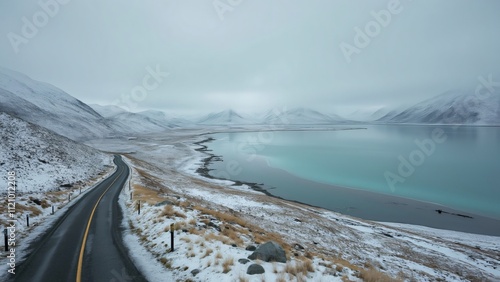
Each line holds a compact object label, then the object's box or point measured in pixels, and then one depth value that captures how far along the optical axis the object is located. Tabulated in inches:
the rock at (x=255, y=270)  350.6
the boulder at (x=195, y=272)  370.3
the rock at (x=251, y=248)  452.4
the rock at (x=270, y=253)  395.5
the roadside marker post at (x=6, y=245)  488.4
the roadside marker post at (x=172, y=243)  452.0
